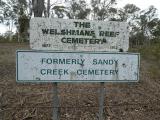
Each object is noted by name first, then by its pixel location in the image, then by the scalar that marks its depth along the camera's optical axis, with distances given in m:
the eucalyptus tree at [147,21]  49.72
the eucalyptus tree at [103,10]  45.23
